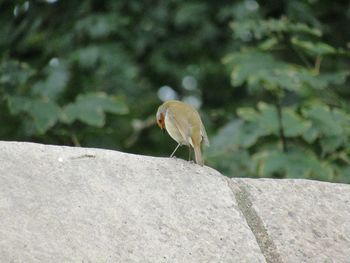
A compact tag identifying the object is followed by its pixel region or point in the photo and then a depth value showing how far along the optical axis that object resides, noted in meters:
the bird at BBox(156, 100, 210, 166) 9.59
